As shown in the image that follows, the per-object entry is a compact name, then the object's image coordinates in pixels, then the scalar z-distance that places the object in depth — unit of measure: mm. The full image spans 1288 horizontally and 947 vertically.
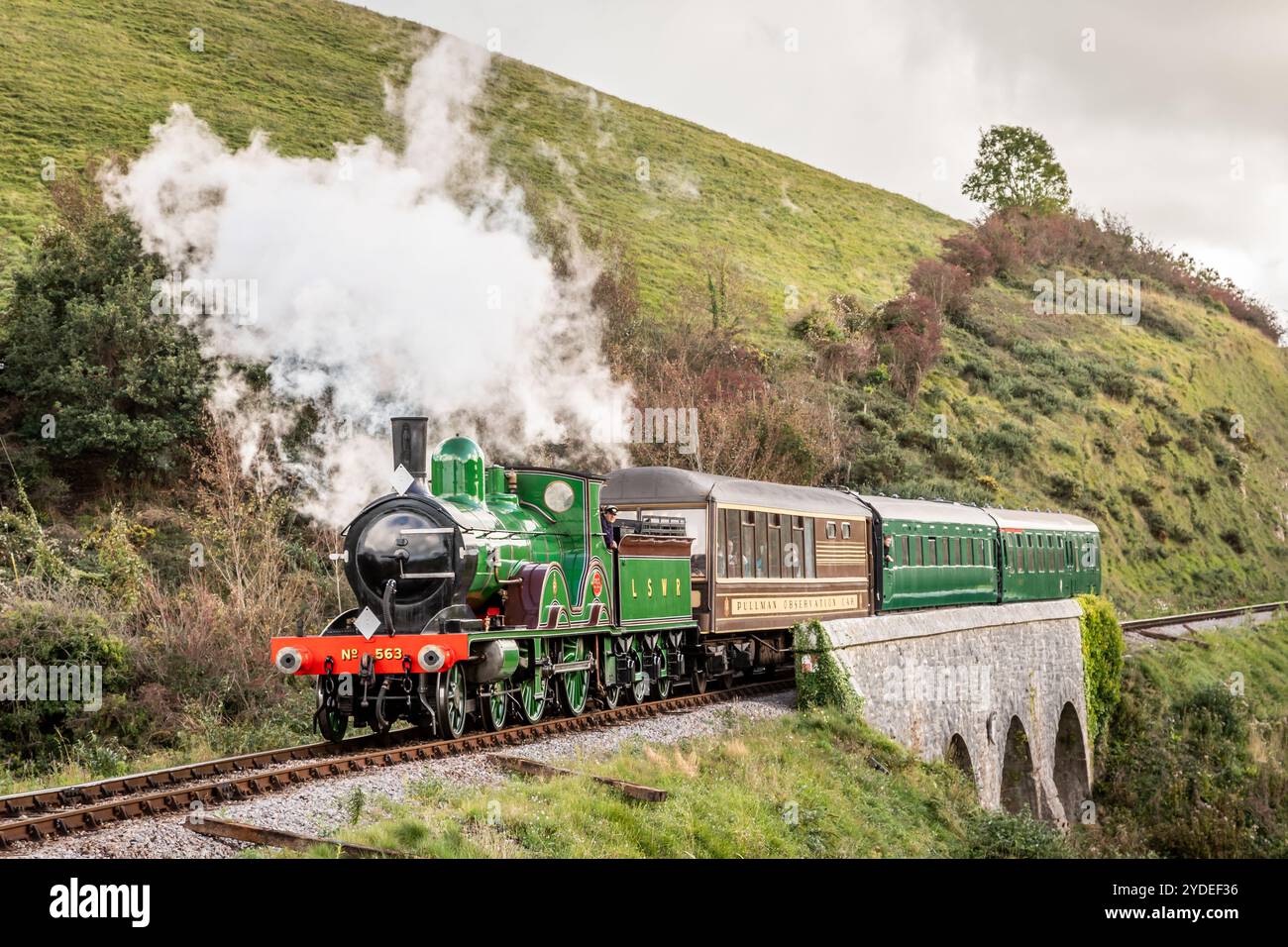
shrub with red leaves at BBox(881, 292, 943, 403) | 48844
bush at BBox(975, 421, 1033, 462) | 48594
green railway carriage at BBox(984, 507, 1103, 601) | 28906
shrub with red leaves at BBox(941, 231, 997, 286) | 70062
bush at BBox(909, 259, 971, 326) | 61906
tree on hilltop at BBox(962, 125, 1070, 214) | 78062
